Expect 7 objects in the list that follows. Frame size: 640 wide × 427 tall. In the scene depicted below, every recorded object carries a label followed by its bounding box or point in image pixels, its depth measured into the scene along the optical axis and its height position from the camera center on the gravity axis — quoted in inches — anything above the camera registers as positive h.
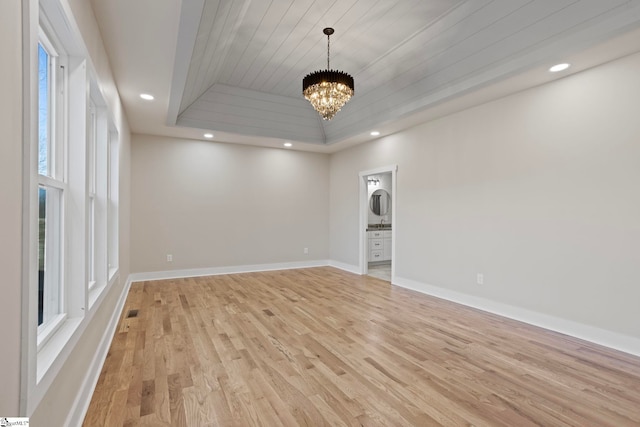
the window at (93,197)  104.2 +4.6
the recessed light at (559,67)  116.0 +55.2
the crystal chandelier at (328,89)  135.6 +54.4
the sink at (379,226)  286.7 -12.9
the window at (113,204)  136.0 +2.9
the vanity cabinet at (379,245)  271.6 -28.9
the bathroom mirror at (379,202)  305.1 +10.2
